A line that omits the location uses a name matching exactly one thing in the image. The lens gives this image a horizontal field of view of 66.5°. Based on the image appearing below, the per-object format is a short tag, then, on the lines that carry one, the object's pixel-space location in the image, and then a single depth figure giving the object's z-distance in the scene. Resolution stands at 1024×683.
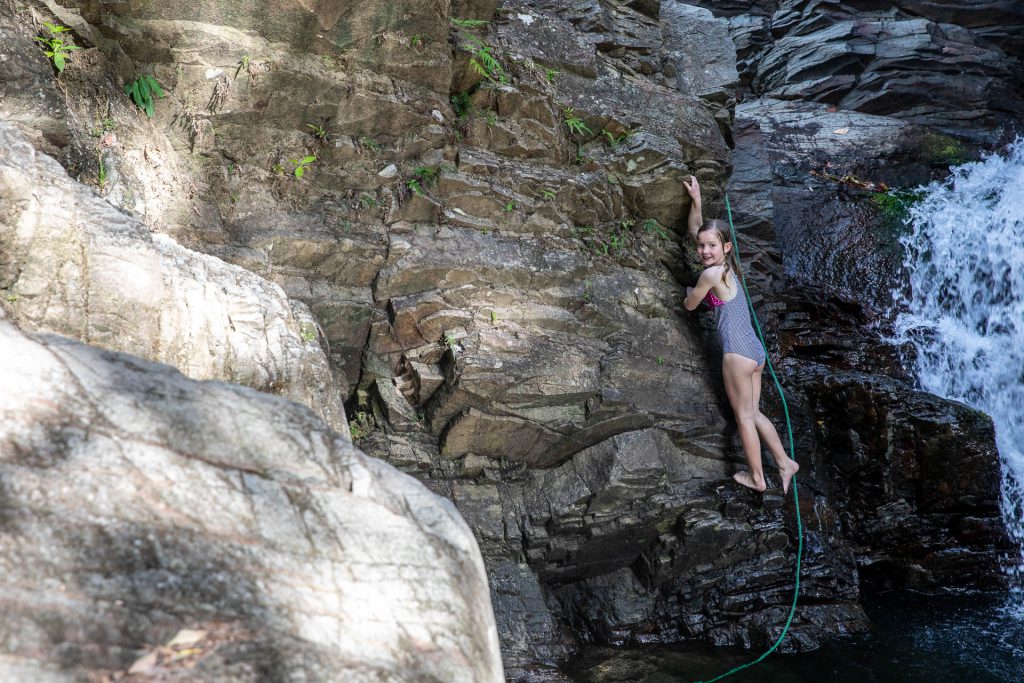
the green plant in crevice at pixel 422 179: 5.68
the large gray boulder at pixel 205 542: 1.88
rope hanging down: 5.18
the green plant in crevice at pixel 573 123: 6.57
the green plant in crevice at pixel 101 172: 4.43
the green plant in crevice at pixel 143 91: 4.96
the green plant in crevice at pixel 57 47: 4.43
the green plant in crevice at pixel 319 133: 5.56
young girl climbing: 5.65
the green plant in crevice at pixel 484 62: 6.23
